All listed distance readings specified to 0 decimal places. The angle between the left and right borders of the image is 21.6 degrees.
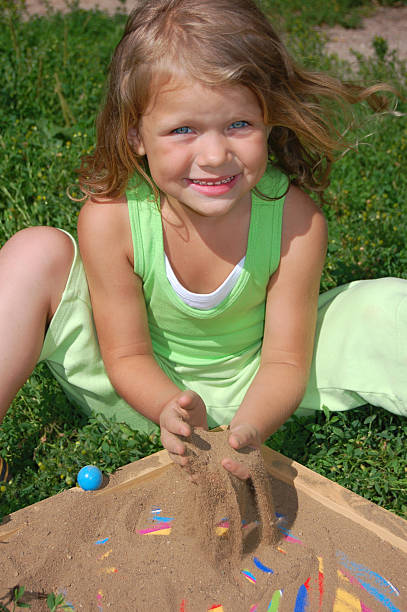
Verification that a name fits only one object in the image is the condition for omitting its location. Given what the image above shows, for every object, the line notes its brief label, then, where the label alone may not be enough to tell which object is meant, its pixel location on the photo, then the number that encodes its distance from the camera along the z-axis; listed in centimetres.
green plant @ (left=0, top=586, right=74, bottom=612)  88
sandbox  93
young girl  98
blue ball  101
